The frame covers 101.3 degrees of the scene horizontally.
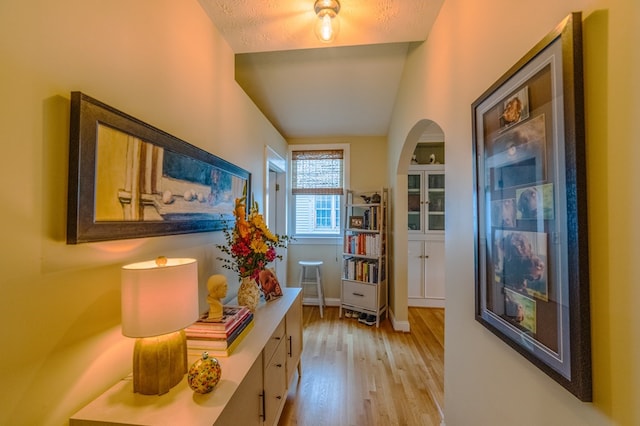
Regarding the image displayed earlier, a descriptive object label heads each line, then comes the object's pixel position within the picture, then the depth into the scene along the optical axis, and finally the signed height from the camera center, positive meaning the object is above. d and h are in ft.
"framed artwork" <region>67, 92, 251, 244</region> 2.65 +0.54
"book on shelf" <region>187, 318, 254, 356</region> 3.76 -1.85
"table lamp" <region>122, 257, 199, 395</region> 2.70 -1.05
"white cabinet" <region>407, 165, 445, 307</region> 12.62 -0.82
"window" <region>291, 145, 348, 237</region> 13.20 +1.62
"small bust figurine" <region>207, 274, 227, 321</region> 4.27 -1.21
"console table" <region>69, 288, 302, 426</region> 2.62 -1.97
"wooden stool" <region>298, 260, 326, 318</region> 12.07 -2.71
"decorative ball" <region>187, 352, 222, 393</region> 2.92 -1.76
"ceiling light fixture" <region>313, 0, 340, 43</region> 4.99 +4.00
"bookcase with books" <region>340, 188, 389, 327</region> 11.03 -1.84
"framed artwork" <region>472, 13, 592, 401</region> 2.07 +0.10
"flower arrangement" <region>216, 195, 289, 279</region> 5.34 -0.50
